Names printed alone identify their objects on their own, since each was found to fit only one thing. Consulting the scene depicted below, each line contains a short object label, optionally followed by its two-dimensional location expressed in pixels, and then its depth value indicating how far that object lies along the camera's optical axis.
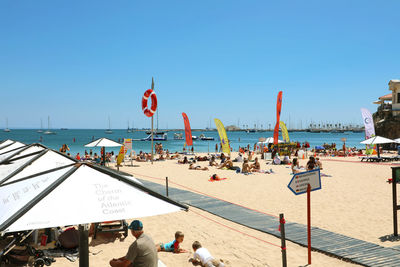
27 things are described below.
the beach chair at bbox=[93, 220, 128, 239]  6.39
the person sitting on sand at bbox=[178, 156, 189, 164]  23.15
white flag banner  25.56
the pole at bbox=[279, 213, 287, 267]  4.61
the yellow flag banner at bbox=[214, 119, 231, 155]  23.08
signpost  5.21
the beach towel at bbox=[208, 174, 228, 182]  14.47
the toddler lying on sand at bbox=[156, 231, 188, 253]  5.78
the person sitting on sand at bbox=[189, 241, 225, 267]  4.91
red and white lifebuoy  21.27
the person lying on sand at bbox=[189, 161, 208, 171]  18.89
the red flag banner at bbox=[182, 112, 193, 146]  27.81
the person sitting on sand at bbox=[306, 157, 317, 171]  15.01
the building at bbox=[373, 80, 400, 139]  42.69
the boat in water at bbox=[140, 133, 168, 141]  81.81
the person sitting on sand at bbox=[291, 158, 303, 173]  16.28
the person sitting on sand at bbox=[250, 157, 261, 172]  17.53
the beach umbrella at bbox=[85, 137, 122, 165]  17.12
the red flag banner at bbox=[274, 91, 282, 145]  23.55
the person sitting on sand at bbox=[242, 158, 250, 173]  16.89
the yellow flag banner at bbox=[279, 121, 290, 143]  28.50
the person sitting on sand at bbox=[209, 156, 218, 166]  20.78
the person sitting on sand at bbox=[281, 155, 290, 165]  21.61
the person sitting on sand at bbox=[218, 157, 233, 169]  18.97
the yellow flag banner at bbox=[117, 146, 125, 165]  19.43
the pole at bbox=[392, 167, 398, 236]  6.29
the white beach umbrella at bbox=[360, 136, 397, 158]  20.68
